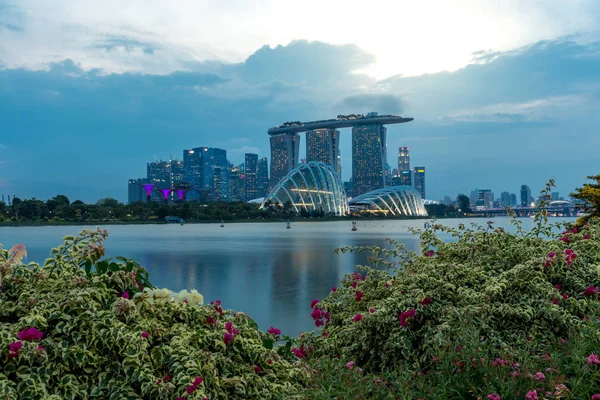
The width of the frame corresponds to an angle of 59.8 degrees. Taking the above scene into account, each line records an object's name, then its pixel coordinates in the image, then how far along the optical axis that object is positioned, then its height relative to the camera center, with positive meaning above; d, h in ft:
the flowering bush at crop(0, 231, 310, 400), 8.80 -2.35
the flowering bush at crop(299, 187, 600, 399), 9.26 -2.63
